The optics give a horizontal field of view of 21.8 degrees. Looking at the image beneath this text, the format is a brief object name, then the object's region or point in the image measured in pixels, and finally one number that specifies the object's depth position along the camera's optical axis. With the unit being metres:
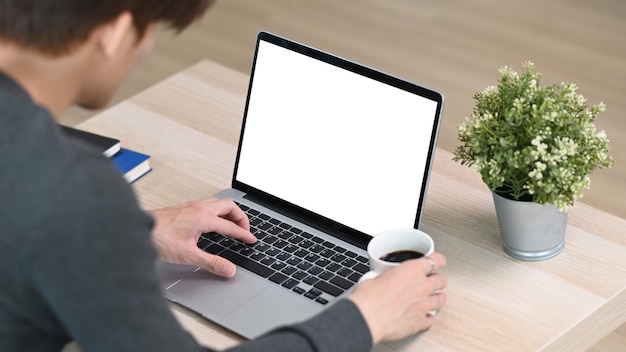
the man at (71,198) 1.77
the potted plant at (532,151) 2.14
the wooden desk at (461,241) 2.12
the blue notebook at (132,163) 2.40
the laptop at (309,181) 2.16
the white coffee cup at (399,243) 2.11
